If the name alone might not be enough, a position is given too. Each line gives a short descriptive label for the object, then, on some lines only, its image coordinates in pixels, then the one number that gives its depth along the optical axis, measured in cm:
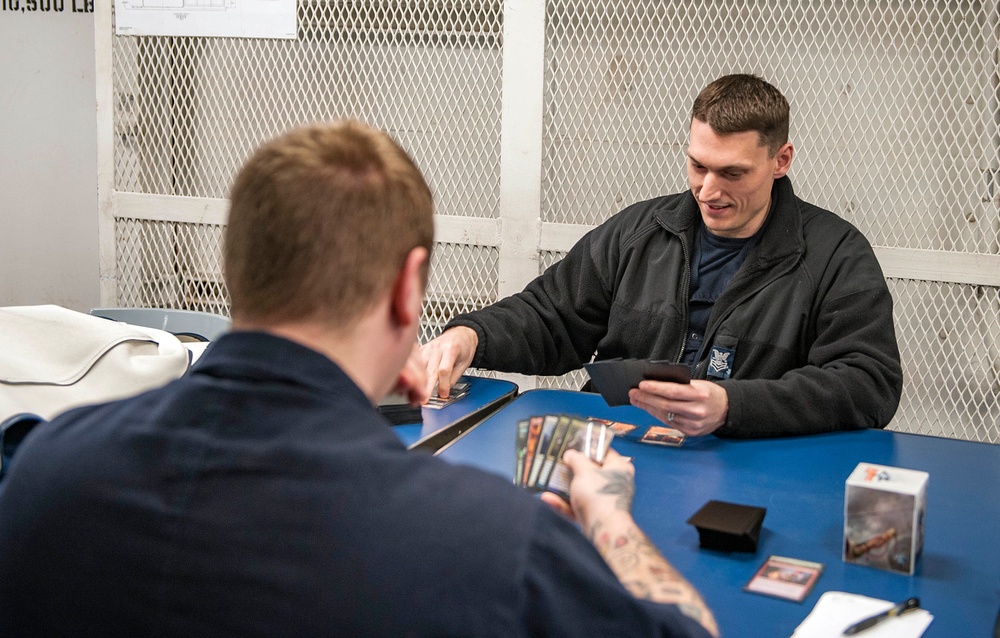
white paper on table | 131
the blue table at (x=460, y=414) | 211
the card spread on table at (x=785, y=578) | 144
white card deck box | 151
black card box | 155
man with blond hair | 85
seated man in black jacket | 220
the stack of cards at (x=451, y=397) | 235
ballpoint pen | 131
